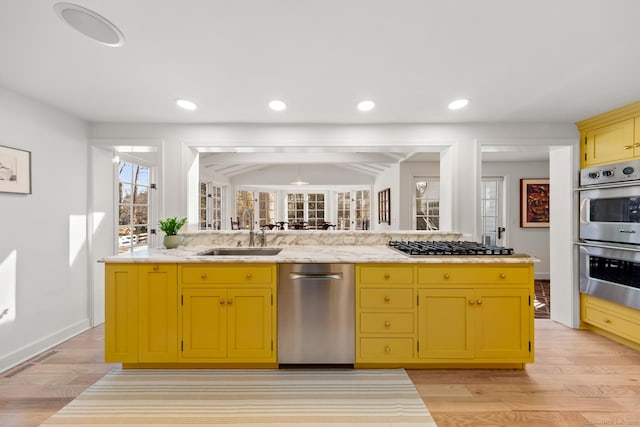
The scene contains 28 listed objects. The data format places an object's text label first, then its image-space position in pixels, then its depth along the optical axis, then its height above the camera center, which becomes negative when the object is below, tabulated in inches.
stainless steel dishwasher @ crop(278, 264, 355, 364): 89.2 -28.6
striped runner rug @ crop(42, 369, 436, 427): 69.3 -45.7
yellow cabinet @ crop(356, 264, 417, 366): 88.9 -28.6
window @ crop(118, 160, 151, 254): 141.1 +4.3
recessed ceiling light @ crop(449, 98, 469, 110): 98.6 +36.5
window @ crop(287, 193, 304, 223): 352.8 +8.2
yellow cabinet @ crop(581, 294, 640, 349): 105.0 -38.2
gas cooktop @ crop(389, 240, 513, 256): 91.0 -10.5
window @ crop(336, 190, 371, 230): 330.6 +6.8
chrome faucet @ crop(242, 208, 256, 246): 116.0 -8.2
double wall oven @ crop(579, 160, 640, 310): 101.7 -6.3
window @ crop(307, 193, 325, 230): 350.0 +6.9
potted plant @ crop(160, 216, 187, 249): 108.5 -5.9
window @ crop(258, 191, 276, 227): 343.3 +8.1
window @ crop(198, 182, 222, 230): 255.8 +7.8
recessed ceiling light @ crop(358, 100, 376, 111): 100.1 +36.5
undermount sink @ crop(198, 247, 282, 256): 112.2 -13.2
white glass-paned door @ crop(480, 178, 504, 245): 222.4 +6.4
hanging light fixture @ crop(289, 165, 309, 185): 292.3 +32.1
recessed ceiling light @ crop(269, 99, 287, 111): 100.0 +36.5
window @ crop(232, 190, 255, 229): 324.5 +15.7
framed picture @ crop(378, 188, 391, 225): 239.3 +7.3
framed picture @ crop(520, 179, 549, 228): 215.6 +8.9
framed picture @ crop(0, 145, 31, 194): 90.0 +13.6
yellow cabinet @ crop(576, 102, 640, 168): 104.6 +28.4
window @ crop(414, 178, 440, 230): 215.6 +8.4
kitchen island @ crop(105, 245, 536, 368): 88.1 -27.1
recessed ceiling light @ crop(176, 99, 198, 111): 98.3 +36.3
